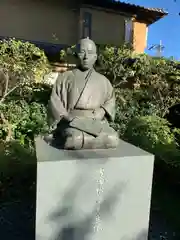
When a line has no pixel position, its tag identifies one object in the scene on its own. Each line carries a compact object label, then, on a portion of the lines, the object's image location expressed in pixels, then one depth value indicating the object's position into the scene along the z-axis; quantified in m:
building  6.72
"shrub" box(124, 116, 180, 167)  3.87
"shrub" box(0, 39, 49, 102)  4.16
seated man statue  1.60
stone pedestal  1.47
